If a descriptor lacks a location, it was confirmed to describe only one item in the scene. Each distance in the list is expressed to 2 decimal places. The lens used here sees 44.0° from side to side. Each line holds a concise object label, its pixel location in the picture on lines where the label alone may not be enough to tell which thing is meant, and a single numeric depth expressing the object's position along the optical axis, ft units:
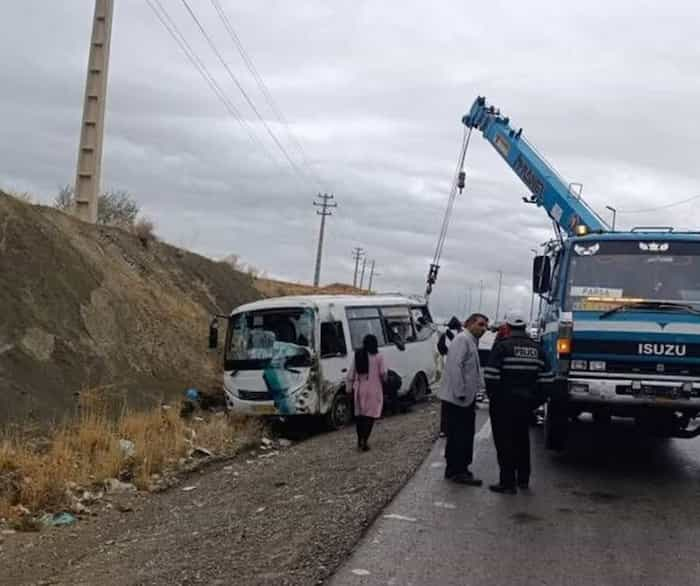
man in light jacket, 29.78
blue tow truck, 29.76
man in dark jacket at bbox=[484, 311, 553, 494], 28.55
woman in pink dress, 39.45
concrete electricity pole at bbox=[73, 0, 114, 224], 86.43
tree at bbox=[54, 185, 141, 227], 132.26
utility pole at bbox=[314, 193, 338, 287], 217.97
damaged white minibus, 50.60
